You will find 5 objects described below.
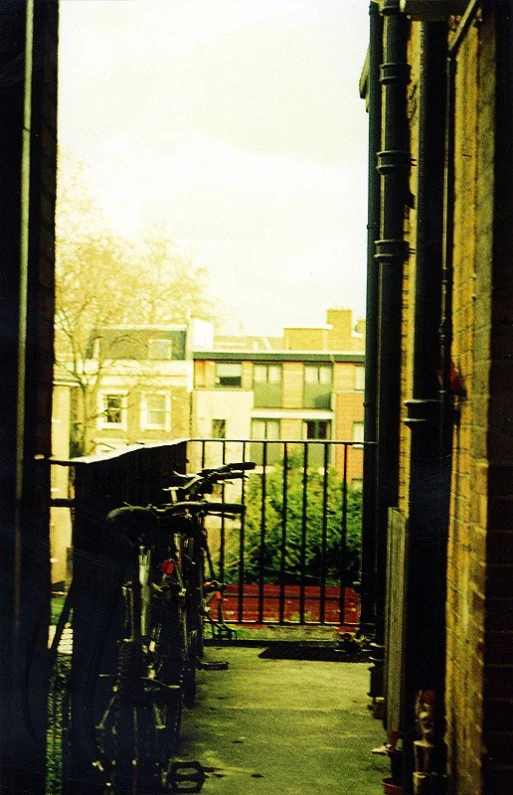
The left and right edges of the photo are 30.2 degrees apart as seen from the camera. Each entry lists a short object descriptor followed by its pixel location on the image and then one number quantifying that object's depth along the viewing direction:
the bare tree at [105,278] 31.89
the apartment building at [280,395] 51.84
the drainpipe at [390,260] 4.39
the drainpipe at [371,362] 5.57
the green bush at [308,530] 11.31
